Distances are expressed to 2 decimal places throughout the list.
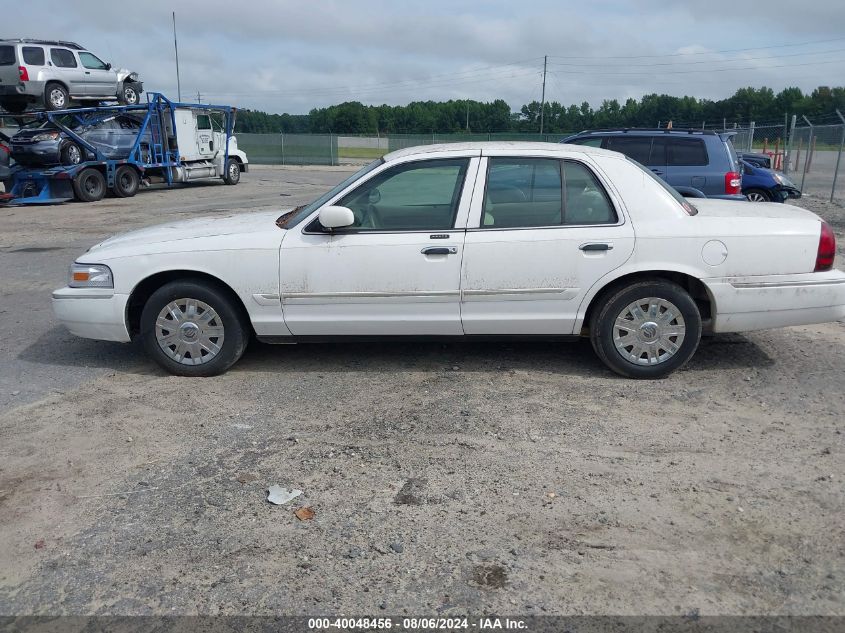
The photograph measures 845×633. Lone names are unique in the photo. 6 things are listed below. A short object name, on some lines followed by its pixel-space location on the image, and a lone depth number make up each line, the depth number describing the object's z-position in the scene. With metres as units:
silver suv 20.30
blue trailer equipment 18.81
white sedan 5.07
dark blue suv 10.69
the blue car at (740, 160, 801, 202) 15.72
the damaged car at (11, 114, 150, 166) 18.39
